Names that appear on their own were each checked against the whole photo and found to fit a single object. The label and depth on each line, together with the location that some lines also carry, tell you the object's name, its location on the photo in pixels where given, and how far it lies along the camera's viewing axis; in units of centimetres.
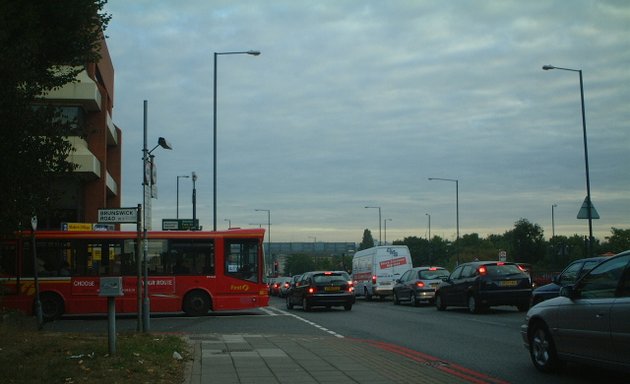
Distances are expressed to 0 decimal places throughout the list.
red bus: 2153
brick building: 3356
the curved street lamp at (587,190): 2695
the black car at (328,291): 2514
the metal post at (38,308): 1526
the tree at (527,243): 6738
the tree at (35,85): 1035
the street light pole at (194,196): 4041
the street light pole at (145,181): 1398
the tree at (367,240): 12619
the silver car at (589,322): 775
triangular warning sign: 2686
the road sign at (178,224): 3144
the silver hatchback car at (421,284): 2678
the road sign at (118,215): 1367
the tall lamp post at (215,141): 3035
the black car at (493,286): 2067
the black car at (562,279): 1619
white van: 3481
